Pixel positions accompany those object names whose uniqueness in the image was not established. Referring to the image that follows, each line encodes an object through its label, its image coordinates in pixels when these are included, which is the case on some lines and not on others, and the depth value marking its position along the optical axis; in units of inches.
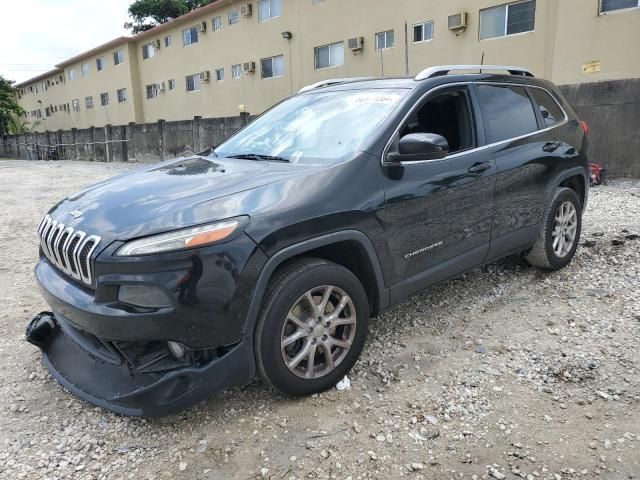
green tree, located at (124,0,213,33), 1660.9
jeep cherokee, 92.3
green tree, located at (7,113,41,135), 1849.2
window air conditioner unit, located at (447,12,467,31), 620.1
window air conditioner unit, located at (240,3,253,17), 942.4
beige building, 525.3
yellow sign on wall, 518.6
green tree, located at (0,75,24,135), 1791.3
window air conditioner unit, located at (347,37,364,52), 750.5
